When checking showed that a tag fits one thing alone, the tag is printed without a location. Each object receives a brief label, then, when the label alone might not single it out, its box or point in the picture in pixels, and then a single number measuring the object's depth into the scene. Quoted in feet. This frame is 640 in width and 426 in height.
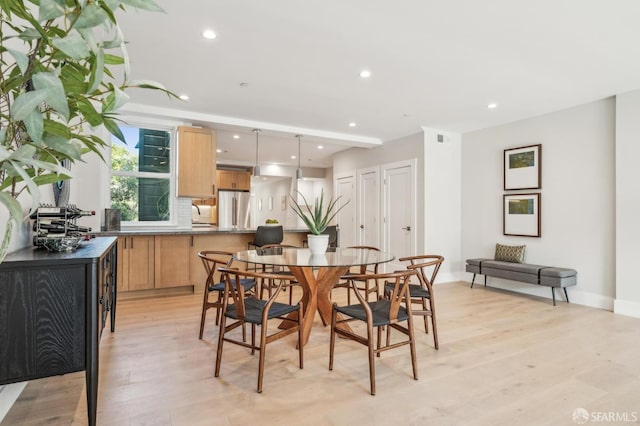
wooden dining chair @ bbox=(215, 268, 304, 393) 7.24
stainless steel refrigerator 29.91
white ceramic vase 10.64
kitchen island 14.80
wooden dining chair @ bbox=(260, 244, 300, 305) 10.87
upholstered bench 14.34
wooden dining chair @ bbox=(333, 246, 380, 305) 8.24
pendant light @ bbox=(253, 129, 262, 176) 18.84
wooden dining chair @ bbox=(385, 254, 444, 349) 9.23
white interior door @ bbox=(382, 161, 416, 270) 19.71
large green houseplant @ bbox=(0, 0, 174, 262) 1.64
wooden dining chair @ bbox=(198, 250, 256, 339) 9.82
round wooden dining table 9.03
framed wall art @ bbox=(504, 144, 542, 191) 16.25
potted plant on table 10.60
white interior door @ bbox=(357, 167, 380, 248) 22.35
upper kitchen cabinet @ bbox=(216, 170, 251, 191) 30.09
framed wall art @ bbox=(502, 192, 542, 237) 16.31
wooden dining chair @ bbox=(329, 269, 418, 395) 7.22
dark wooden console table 5.03
